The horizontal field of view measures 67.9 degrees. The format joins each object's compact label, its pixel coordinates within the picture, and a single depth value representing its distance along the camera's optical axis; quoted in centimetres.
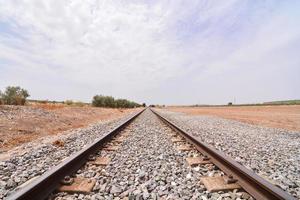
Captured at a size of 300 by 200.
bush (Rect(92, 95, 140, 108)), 4897
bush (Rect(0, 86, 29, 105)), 1895
